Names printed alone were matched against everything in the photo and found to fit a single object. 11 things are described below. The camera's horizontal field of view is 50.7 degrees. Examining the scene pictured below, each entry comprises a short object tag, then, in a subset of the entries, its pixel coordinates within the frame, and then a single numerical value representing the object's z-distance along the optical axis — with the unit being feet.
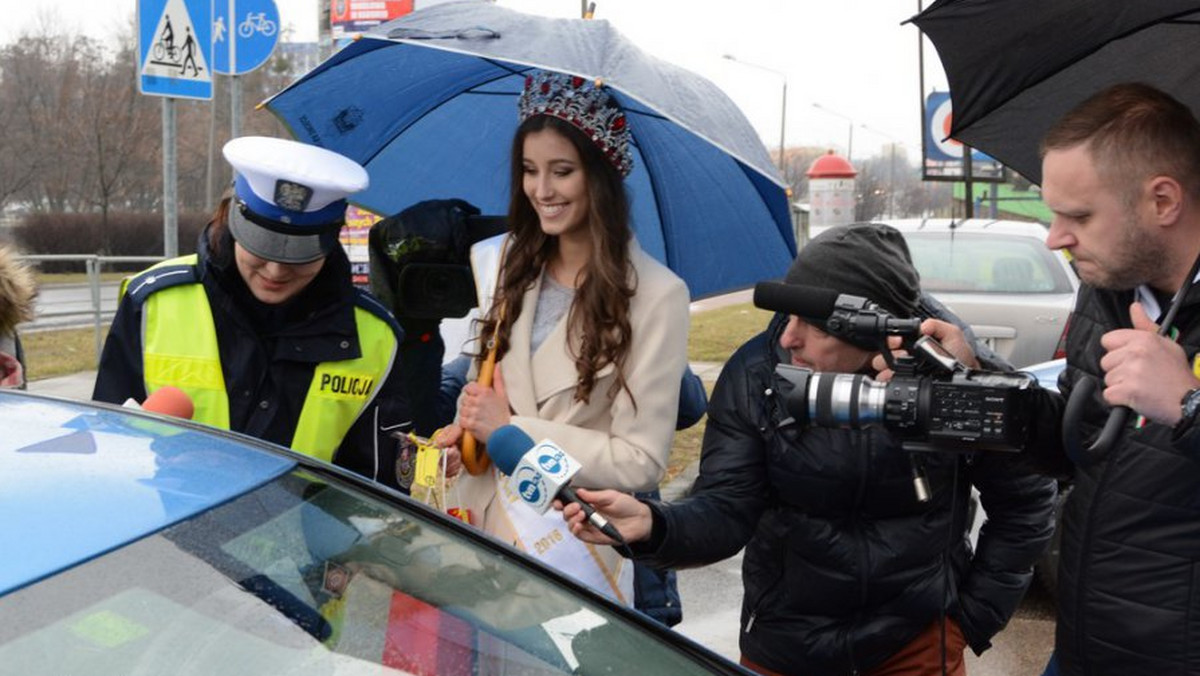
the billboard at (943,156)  63.33
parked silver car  26.96
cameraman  8.09
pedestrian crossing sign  18.51
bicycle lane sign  21.50
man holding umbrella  6.79
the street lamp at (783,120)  160.15
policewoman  8.90
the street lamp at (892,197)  228.24
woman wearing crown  9.06
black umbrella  8.81
